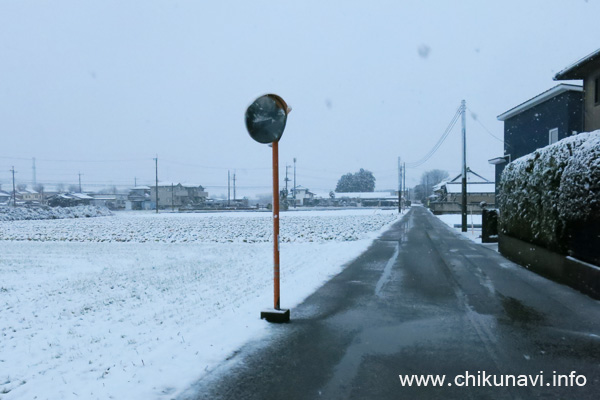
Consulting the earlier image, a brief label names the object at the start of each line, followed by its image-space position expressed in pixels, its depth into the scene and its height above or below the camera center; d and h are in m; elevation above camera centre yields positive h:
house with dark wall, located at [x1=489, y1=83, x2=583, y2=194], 22.00 +4.81
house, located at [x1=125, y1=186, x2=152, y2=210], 85.75 -0.71
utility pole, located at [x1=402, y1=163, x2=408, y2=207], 69.41 +3.72
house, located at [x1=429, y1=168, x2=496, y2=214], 63.09 +0.76
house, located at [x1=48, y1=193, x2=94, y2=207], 68.01 -1.00
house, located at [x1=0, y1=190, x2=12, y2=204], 112.76 -0.45
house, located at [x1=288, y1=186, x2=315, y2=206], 108.62 +0.29
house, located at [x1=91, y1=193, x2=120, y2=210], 89.12 -1.68
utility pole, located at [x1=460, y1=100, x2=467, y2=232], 22.00 +1.58
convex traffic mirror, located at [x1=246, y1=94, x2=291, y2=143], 5.56 +1.12
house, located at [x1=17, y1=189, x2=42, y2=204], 121.00 -0.17
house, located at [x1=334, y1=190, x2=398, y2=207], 103.06 -1.18
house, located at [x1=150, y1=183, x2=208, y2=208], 95.50 +0.29
